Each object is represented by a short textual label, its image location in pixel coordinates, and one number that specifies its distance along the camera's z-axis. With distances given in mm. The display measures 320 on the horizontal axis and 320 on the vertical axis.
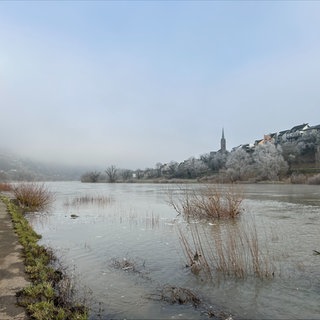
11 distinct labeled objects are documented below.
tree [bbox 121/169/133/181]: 161125
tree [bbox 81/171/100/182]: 153125
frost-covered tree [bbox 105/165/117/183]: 147250
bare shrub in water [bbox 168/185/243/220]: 20094
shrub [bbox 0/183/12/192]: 52350
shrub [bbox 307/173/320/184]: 63219
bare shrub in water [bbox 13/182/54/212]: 29188
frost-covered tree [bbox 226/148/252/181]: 85312
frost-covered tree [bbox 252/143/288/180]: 82375
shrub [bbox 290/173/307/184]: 69875
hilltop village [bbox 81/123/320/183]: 83812
